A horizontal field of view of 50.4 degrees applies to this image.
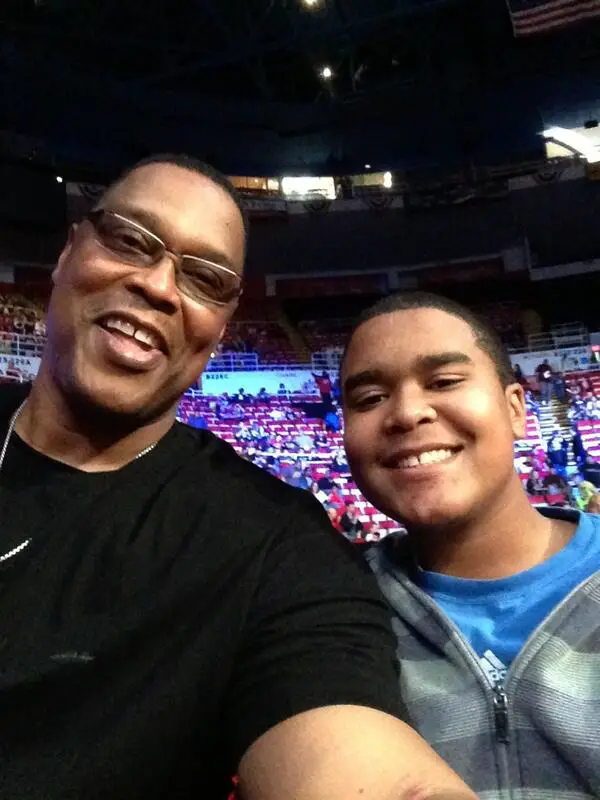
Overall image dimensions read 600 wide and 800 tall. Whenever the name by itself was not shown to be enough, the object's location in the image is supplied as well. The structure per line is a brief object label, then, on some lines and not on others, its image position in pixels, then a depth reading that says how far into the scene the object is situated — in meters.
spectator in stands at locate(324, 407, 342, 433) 8.52
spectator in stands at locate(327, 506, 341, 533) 7.00
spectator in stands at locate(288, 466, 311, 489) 7.75
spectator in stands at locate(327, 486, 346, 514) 7.37
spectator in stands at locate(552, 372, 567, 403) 8.53
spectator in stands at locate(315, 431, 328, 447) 8.33
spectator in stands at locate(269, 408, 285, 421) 8.56
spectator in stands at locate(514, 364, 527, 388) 8.66
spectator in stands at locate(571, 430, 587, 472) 7.71
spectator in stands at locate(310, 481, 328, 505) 7.54
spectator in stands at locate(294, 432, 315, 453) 8.25
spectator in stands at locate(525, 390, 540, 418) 8.45
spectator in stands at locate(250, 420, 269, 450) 8.22
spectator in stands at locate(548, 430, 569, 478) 7.70
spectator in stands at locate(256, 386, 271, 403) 8.73
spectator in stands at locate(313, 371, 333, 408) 8.90
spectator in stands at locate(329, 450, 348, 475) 7.93
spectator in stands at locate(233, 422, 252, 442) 8.25
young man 0.86
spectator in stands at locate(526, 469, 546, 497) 7.40
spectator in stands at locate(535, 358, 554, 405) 8.60
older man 0.72
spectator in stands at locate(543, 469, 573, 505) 7.32
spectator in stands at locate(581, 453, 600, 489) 7.44
